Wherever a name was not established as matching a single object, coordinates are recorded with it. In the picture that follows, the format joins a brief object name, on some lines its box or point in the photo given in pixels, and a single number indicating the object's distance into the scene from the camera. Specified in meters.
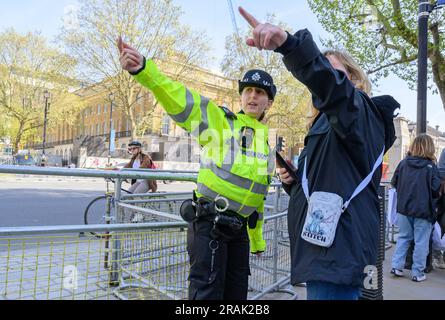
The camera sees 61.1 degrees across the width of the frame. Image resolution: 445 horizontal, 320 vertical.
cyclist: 8.09
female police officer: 1.99
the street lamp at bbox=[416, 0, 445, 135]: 6.03
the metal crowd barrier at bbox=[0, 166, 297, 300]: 2.52
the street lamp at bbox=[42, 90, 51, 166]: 30.76
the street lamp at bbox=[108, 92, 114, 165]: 30.30
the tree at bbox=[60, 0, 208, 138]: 27.78
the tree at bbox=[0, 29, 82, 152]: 36.09
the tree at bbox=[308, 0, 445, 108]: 10.66
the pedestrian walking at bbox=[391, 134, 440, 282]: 4.93
